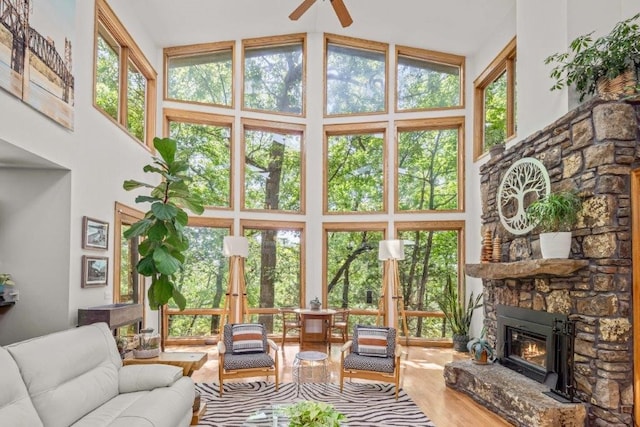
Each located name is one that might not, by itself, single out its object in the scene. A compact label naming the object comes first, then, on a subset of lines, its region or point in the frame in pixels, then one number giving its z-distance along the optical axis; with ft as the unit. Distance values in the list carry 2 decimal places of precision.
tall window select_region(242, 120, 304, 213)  28.04
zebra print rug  14.74
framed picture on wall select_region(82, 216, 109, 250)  16.01
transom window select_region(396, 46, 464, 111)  27.86
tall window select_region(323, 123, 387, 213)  28.37
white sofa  9.34
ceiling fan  16.07
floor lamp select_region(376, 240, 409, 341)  26.02
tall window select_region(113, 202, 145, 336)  19.08
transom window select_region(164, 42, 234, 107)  26.91
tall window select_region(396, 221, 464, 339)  27.30
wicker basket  13.22
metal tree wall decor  15.97
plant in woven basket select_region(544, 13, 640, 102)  13.52
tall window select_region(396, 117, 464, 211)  27.61
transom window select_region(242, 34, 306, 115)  28.27
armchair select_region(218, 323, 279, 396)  17.58
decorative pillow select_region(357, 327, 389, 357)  18.12
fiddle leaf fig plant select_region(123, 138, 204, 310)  15.35
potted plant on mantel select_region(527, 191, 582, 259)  13.87
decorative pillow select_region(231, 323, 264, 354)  18.53
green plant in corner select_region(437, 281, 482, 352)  25.14
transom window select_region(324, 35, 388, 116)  28.63
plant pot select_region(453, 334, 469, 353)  25.04
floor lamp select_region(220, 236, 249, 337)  25.46
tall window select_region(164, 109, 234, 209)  26.99
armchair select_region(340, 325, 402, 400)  17.33
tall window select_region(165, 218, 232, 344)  26.27
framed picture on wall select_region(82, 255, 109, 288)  15.93
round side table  14.39
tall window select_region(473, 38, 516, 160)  23.16
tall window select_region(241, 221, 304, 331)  27.66
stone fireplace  12.69
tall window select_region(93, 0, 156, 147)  18.45
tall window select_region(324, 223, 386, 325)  27.94
